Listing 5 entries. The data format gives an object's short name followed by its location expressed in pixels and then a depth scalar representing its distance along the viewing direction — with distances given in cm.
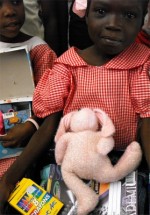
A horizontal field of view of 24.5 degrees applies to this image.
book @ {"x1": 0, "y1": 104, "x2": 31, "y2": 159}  96
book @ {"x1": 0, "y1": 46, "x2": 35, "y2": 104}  105
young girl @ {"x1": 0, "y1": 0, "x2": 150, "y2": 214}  80
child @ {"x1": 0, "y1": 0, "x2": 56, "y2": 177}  112
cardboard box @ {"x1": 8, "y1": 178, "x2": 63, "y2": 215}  77
